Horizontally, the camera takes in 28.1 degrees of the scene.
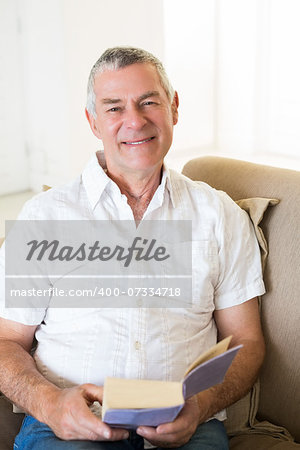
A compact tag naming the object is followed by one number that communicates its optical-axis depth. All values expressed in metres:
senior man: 1.27
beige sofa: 1.41
